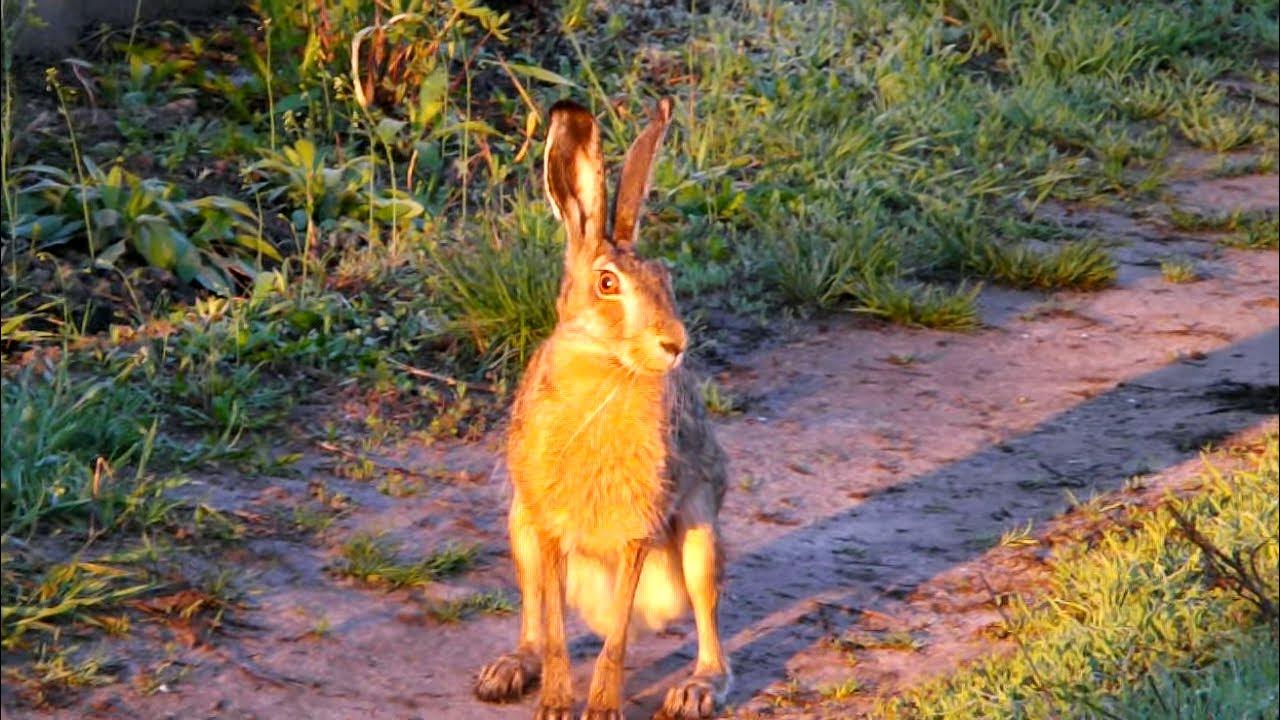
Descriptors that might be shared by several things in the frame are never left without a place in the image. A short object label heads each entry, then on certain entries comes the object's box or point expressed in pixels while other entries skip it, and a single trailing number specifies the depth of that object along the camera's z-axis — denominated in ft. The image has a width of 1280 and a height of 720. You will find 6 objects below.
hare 28.84
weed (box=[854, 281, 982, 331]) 47.93
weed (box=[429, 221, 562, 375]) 43.11
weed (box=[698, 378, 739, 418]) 42.70
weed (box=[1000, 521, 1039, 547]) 36.63
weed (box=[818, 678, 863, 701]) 31.12
